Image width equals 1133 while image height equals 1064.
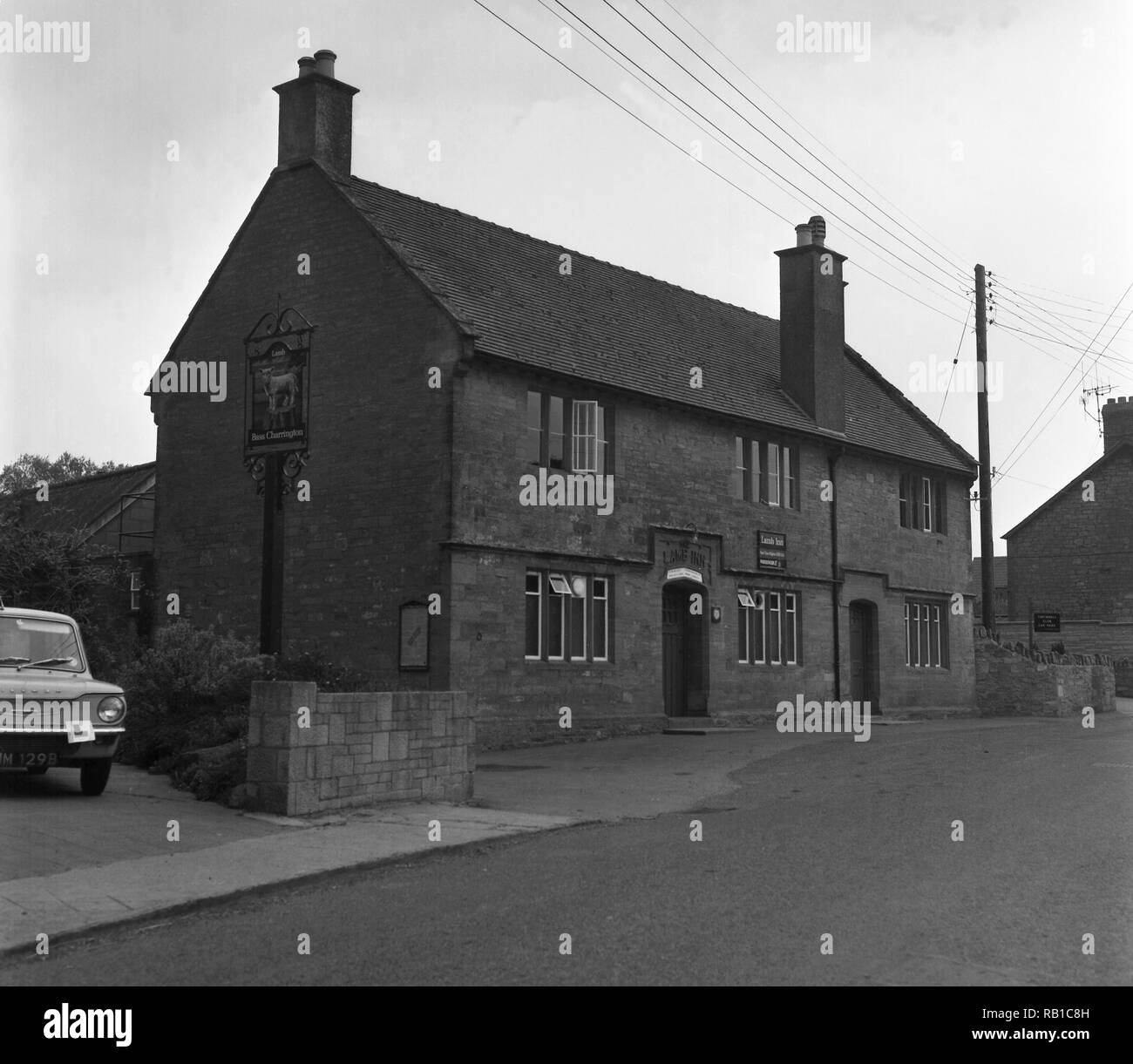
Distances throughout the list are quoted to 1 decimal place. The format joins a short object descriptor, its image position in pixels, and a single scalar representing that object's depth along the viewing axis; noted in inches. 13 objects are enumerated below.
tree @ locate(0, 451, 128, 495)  2463.1
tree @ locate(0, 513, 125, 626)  950.4
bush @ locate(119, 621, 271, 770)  634.8
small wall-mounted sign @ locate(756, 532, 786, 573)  1083.3
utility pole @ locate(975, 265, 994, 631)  1318.9
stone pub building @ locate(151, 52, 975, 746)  848.9
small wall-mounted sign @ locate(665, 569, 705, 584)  986.1
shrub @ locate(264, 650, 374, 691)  721.0
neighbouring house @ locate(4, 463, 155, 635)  1046.4
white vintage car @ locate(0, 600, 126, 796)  495.2
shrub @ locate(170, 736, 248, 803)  531.8
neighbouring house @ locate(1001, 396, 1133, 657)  1962.4
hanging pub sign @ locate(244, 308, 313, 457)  934.4
